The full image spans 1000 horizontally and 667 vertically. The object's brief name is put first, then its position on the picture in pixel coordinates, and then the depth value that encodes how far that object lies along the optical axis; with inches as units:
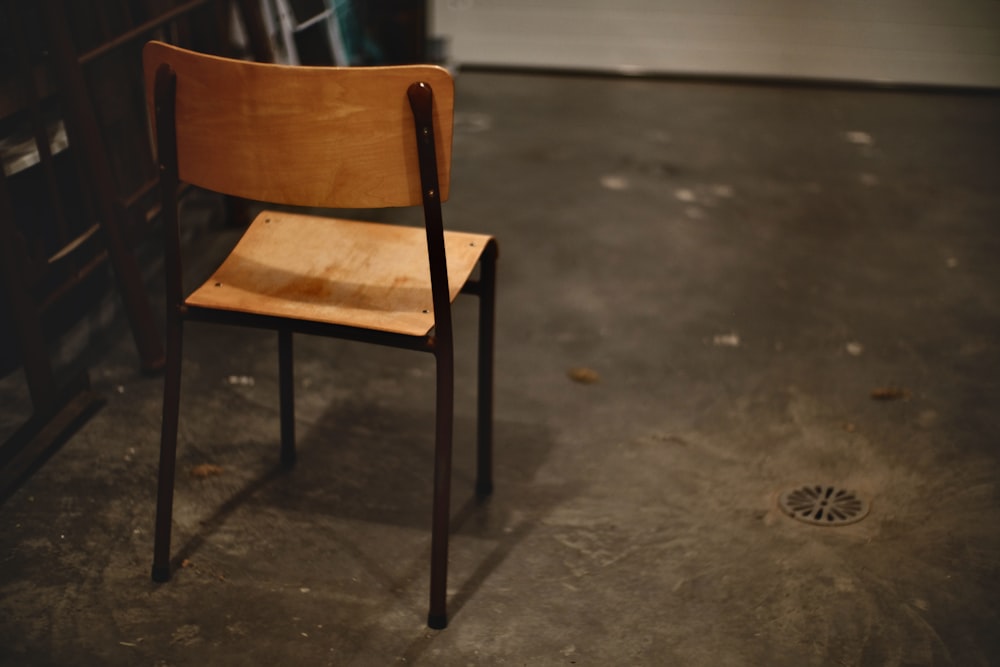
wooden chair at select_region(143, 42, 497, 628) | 60.7
